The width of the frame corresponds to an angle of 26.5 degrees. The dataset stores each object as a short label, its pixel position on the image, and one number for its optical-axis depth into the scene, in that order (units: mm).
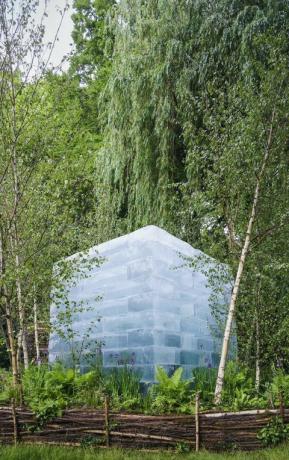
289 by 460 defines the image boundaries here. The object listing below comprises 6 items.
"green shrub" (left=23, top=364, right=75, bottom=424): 7328
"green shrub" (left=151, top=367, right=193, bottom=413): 7301
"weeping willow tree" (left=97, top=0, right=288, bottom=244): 12703
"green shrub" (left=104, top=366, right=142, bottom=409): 7758
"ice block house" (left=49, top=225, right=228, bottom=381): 9156
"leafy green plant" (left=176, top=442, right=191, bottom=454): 6719
